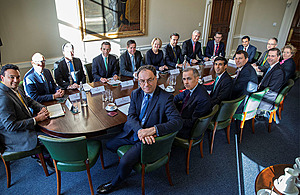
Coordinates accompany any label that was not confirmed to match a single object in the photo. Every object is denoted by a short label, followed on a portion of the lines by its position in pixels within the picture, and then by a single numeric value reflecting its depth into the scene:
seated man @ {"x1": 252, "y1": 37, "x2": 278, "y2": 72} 4.27
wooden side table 1.63
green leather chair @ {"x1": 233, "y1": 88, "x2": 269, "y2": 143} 2.92
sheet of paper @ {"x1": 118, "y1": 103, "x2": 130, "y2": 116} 2.40
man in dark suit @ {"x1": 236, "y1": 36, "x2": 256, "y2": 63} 4.92
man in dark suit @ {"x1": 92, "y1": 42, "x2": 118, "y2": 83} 3.74
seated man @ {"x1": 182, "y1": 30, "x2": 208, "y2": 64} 4.97
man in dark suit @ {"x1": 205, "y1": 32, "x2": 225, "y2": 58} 5.25
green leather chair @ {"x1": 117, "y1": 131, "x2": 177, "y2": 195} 1.86
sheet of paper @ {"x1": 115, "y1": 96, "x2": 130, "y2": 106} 2.60
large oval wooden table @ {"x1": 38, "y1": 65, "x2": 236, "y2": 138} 2.03
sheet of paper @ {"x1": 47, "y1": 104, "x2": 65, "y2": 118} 2.28
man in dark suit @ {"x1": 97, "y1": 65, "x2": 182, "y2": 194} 2.04
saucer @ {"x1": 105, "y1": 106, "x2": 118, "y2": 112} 2.41
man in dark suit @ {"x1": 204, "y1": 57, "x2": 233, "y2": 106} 2.85
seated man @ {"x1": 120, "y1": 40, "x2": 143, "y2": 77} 3.90
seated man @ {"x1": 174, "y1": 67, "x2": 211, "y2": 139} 2.41
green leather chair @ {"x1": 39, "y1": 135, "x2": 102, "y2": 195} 1.74
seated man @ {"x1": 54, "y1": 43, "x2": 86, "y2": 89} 3.29
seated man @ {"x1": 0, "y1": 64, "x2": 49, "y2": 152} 2.01
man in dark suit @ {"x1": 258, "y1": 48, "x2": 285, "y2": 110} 3.30
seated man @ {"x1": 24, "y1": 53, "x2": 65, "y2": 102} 2.62
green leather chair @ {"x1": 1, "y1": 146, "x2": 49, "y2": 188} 2.14
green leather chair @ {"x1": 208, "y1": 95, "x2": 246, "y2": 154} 2.59
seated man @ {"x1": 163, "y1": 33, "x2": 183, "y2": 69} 4.55
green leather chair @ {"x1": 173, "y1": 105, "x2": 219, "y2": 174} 2.26
